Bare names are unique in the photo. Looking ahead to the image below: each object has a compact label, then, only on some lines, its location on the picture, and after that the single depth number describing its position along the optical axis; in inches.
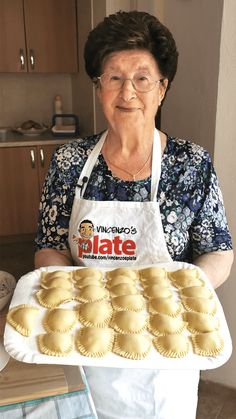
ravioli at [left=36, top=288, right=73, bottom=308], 32.1
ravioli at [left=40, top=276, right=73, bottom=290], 34.1
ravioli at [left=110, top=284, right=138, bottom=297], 34.2
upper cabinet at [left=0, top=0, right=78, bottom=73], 113.7
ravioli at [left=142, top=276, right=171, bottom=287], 35.3
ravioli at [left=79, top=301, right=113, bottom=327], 30.9
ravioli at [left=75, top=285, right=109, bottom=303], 33.2
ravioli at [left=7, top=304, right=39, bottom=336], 29.1
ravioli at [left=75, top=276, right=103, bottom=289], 34.8
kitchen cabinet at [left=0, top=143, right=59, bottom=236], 115.8
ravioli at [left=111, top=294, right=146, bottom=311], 32.6
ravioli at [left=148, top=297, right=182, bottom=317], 32.0
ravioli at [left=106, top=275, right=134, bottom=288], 35.3
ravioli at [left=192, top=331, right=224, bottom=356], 28.6
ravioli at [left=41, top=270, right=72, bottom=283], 35.4
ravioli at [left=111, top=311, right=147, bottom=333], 30.5
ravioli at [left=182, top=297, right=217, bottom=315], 32.2
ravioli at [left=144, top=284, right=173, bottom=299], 33.7
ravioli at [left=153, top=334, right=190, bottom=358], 28.3
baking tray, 27.4
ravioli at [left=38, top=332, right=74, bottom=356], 27.7
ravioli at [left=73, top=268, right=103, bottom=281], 35.9
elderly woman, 41.0
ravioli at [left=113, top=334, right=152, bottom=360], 28.0
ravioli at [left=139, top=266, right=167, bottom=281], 36.4
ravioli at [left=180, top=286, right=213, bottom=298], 34.1
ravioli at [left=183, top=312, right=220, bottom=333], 30.4
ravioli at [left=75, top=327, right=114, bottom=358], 27.9
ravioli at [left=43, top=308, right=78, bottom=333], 29.6
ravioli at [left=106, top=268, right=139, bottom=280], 36.5
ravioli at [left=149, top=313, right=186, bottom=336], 30.3
